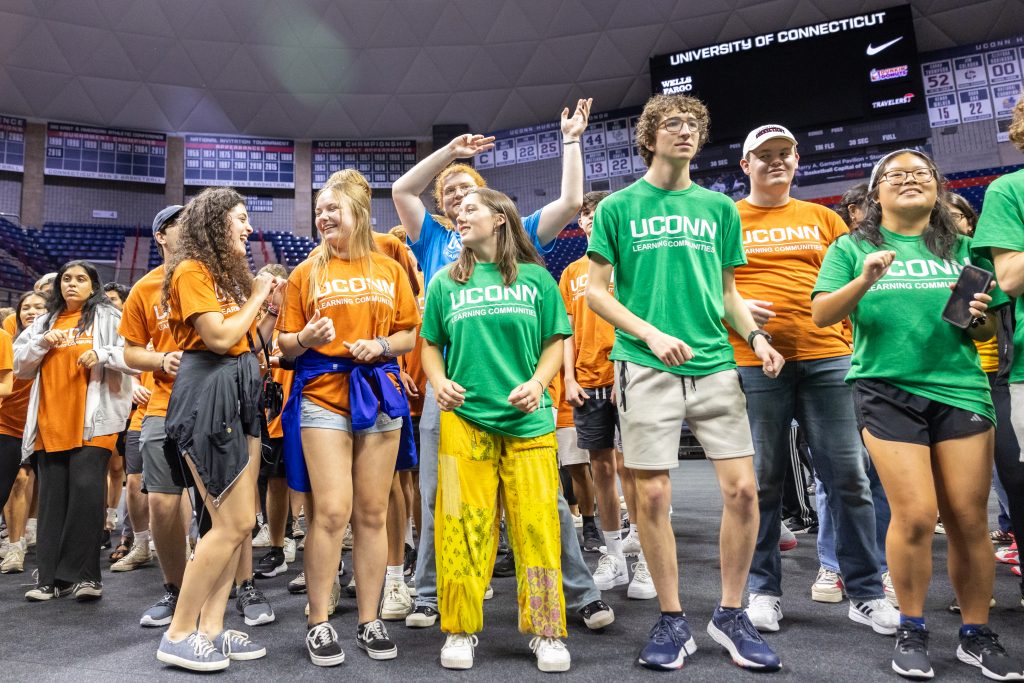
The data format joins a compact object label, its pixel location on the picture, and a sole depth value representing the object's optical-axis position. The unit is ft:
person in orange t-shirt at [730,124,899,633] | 7.64
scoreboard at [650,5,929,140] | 36.55
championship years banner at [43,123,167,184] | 47.09
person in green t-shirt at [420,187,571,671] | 6.73
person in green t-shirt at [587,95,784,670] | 6.70
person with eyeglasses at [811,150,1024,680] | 6.21
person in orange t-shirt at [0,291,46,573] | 11.52
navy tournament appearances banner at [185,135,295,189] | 49.80
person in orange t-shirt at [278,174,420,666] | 7.16
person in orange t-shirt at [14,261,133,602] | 10.27
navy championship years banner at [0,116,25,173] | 45.37
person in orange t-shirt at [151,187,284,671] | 6.84
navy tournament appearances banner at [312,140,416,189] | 51.70
